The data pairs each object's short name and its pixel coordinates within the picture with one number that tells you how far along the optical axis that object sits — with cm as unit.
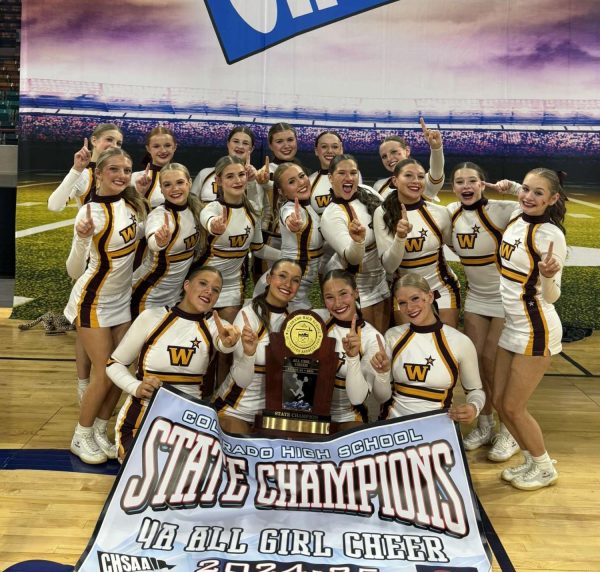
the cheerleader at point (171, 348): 366
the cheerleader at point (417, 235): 405
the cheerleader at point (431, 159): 443
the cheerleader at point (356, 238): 416
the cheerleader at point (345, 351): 359
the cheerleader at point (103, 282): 382
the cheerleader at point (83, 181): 426
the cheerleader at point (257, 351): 375
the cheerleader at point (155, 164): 459
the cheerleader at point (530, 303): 358
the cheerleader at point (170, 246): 404
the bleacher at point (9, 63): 902
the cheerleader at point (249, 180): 477
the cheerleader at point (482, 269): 411
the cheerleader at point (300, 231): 439
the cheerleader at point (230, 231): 415
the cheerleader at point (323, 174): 475
